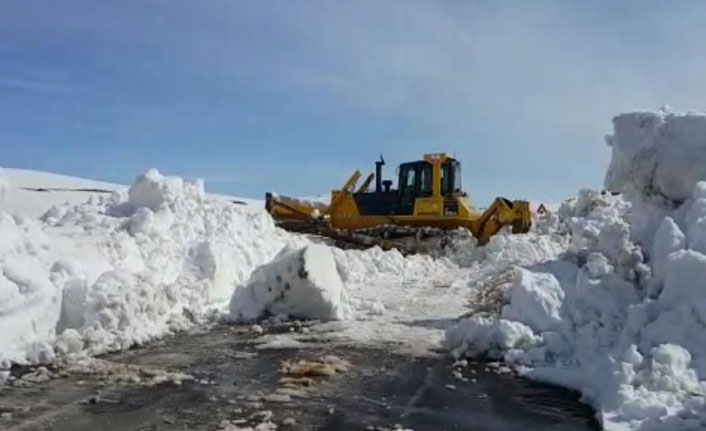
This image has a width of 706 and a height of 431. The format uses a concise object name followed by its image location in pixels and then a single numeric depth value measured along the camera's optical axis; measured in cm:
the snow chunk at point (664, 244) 767
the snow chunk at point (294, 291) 1055
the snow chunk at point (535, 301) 830
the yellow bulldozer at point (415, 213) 2000
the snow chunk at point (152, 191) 1262
